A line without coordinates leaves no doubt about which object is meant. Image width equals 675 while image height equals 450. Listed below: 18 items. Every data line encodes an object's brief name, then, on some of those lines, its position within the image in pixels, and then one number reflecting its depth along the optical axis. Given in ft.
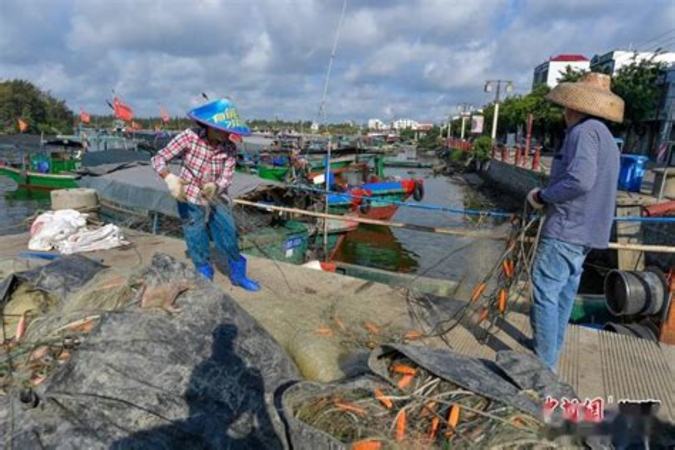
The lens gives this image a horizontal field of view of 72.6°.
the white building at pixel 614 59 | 143.38
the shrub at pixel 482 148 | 131.44
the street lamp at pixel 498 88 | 118.26
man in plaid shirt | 12.76
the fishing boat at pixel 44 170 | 66.85
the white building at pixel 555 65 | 242.58
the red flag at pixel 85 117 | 101.56
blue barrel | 38.47
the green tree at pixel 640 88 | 97.04
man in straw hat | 8.55
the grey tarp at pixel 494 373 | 6.12
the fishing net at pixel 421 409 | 5.36
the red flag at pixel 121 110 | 74.95
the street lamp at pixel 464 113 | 229.41
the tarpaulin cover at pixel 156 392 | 5.87
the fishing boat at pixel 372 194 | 44.69
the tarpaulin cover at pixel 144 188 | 28.07
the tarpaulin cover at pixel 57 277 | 10.26
